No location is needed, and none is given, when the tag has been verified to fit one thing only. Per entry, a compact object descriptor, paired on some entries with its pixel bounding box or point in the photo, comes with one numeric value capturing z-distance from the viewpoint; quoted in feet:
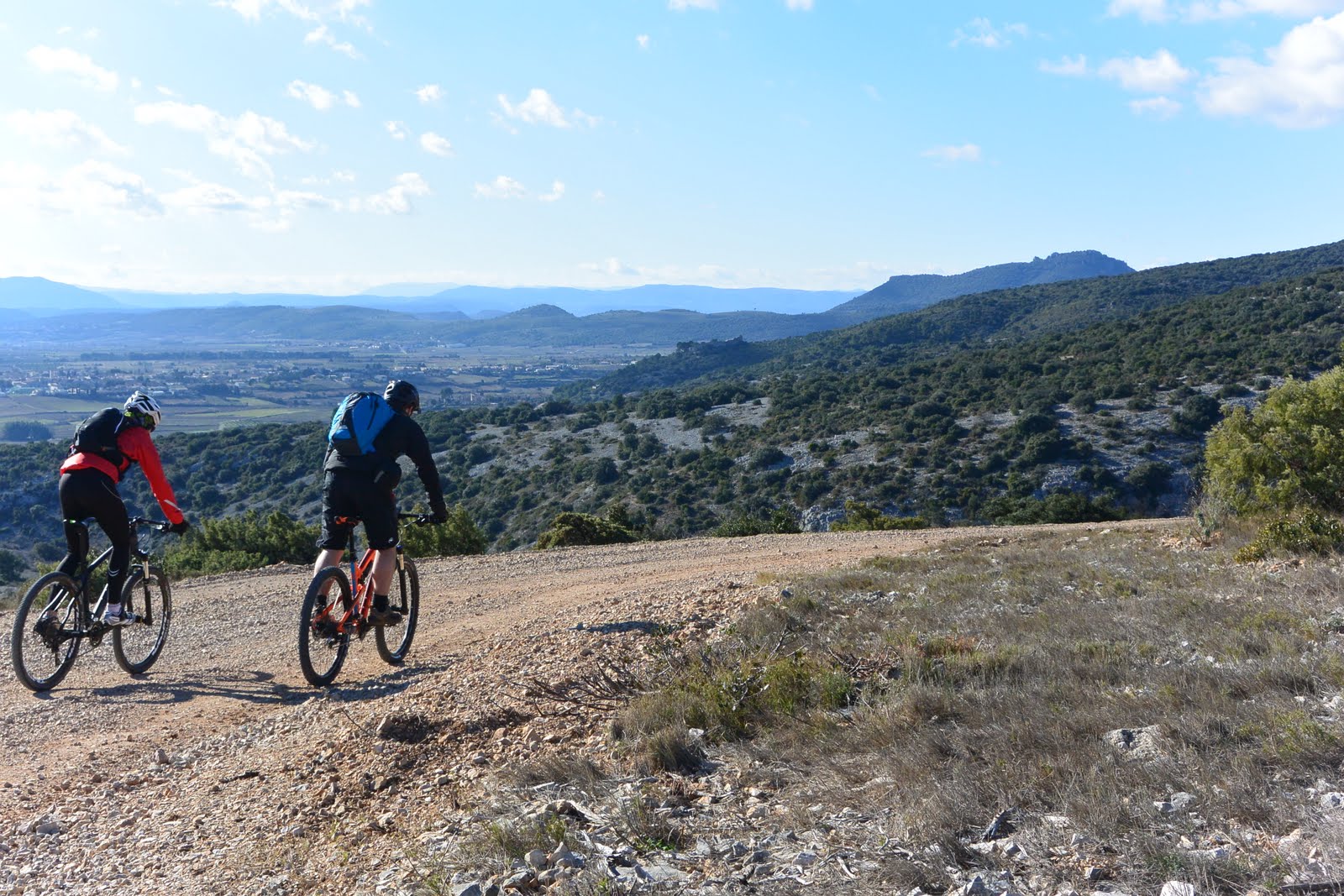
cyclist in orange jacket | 20.02
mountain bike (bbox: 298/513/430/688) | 19.44
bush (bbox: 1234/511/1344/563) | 28.55
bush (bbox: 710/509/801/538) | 63.30
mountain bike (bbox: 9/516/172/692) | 20.30
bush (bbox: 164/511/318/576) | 45.44
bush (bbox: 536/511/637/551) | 55.77
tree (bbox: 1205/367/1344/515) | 34.37
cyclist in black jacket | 19.56
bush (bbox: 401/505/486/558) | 53.72
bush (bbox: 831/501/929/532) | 63.16
